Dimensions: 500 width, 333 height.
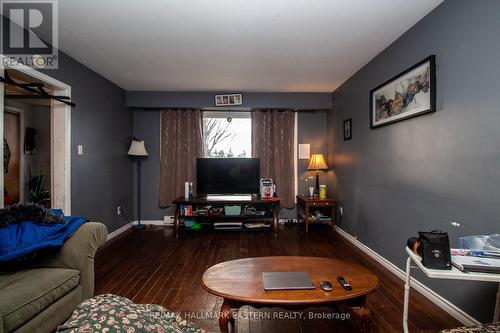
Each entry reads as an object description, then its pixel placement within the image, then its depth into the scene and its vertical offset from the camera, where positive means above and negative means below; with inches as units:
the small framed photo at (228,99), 172.1 +46.0
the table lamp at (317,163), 170.1 +1.5
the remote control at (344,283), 56.1 -27.5
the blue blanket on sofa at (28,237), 60.6 -18.9
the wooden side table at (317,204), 159.3 -25.0
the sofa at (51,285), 51.0 -28.3
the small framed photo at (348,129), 145.3 +21.7
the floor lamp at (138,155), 170.4 +7.0
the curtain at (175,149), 180.5 +11.8
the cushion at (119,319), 25.5 -17.7
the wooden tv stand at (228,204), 160.2 -26.8
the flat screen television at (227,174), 173.0 -6.2
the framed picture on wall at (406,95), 82.2 +27.2
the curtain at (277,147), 182.4 +13.4
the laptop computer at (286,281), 56.2 -27.6
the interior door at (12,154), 161.0 +7.0
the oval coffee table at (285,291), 52.1 -28.1
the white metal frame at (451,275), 46.3 -20.8
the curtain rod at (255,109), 179.9 +41.1
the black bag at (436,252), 49.3 -17.3
